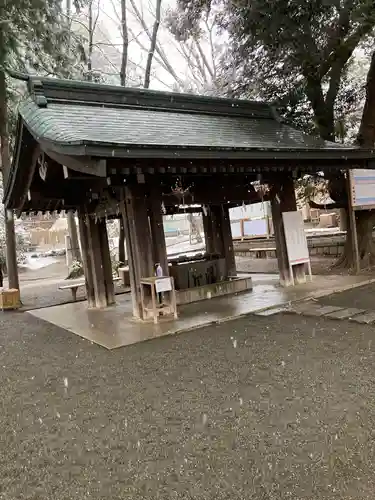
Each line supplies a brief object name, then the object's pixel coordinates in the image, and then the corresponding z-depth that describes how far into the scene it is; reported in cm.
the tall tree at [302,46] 895
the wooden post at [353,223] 885
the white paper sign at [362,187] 884
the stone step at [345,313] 546
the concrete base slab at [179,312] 581
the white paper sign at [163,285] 625
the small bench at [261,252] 1444
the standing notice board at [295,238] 818
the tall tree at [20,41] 905
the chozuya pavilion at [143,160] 552
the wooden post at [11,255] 968
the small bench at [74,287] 995
